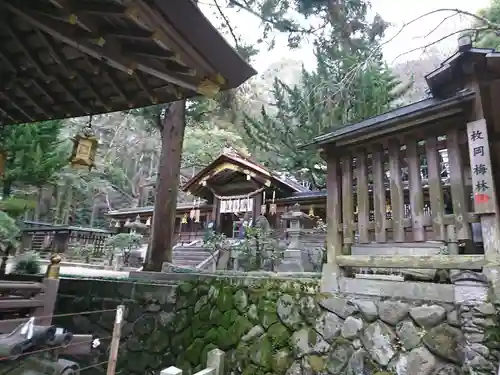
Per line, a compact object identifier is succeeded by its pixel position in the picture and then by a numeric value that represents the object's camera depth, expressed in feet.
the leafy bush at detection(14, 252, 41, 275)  28.22
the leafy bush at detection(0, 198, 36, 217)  27.02
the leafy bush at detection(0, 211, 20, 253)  25.72
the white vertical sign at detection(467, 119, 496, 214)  11.41
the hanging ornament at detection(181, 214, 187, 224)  66.59
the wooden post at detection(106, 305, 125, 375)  10.74
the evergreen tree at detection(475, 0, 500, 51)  43.34
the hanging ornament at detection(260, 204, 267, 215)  55.26
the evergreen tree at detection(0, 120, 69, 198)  36.55
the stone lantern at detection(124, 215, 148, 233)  61.21
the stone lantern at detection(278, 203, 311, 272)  36.35
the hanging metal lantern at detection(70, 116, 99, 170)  17.10
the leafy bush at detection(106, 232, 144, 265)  51.98
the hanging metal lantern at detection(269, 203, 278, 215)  54.29
